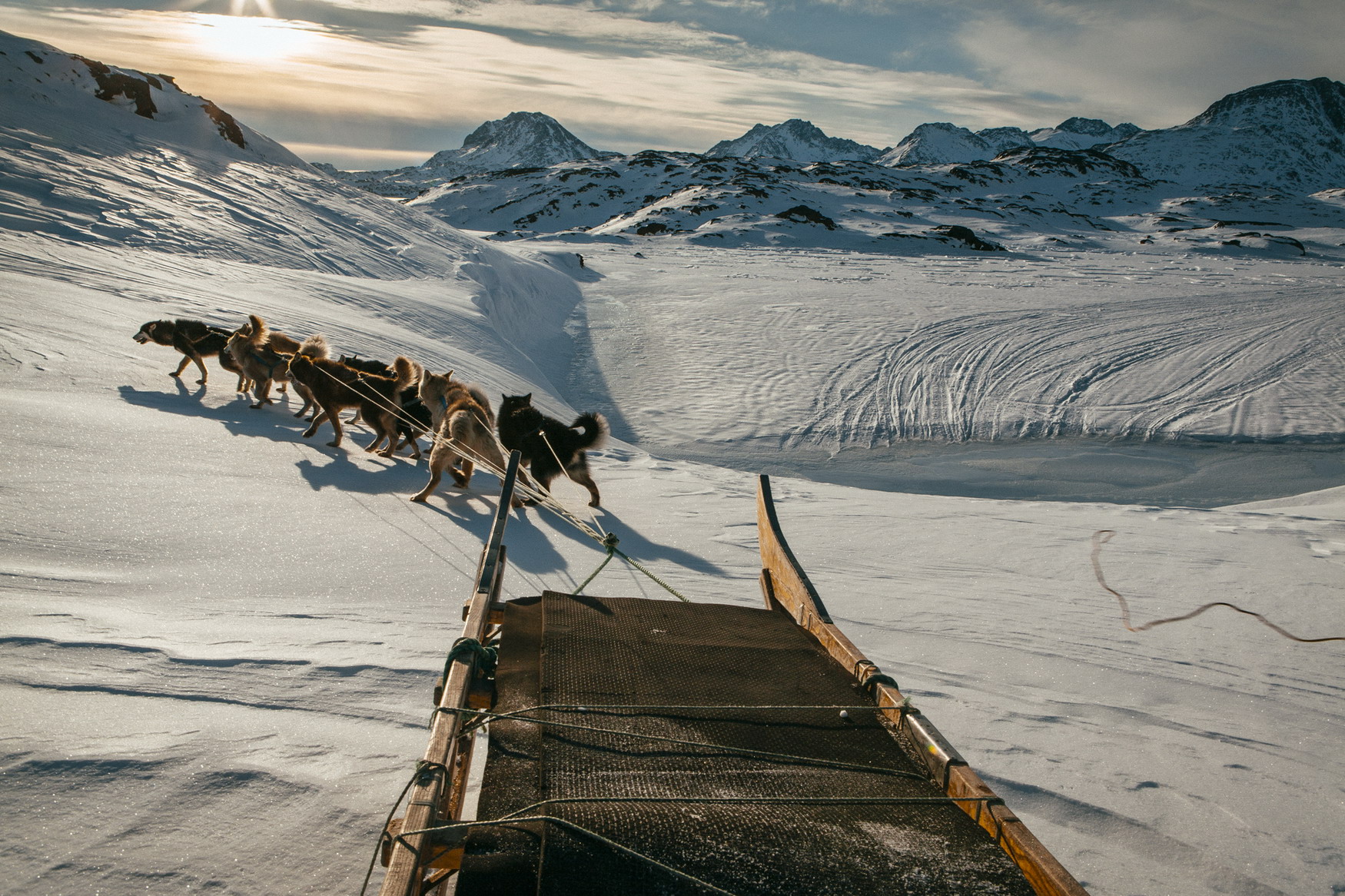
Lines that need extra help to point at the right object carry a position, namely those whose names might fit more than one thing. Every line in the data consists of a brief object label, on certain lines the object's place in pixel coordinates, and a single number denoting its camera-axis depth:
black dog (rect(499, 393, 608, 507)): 5.96
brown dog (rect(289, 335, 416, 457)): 6.50
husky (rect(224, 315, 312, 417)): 7.27
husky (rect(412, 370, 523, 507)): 5.68
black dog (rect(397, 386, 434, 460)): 6.46
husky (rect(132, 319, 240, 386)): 7.60
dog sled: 1.67
